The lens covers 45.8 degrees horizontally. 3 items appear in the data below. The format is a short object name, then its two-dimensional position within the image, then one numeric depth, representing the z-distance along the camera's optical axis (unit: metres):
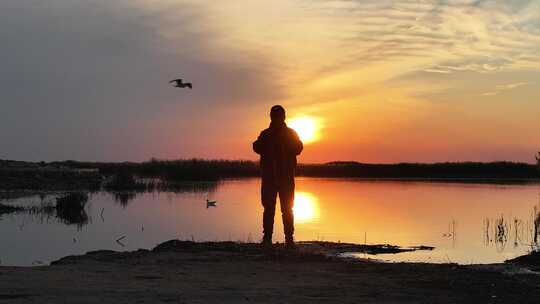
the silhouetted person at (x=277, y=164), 10.62
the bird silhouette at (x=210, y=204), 31.19
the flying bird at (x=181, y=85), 15.96
